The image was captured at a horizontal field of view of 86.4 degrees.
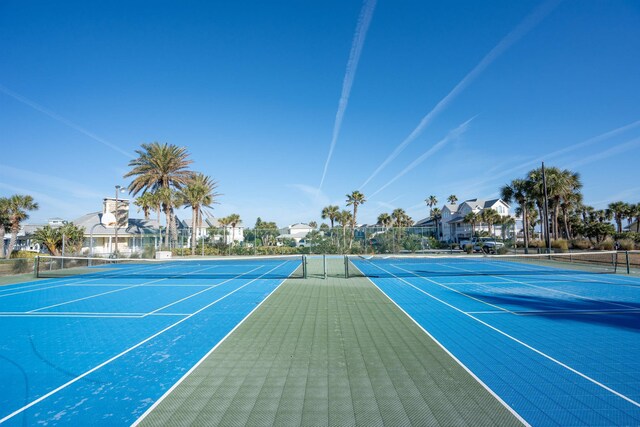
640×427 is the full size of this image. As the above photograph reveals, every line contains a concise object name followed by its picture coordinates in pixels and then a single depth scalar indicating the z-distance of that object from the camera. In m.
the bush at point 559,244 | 33.35
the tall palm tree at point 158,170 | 41.03
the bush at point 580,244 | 34.56
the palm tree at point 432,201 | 80.19
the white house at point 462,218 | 61.75
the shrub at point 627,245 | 32.31
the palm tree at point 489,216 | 52.59
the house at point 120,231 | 42.53
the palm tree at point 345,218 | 61.96
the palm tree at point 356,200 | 58.03
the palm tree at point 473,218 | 54.13
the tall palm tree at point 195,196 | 41.04
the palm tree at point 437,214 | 71.81
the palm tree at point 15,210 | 34.88
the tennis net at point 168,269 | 20.50
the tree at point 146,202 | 39.56
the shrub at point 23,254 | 32.47
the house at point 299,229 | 84.21
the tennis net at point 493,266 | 20.50
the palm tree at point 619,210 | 59.20
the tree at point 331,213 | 65.06
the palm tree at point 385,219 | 71.88
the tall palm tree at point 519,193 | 42.09
